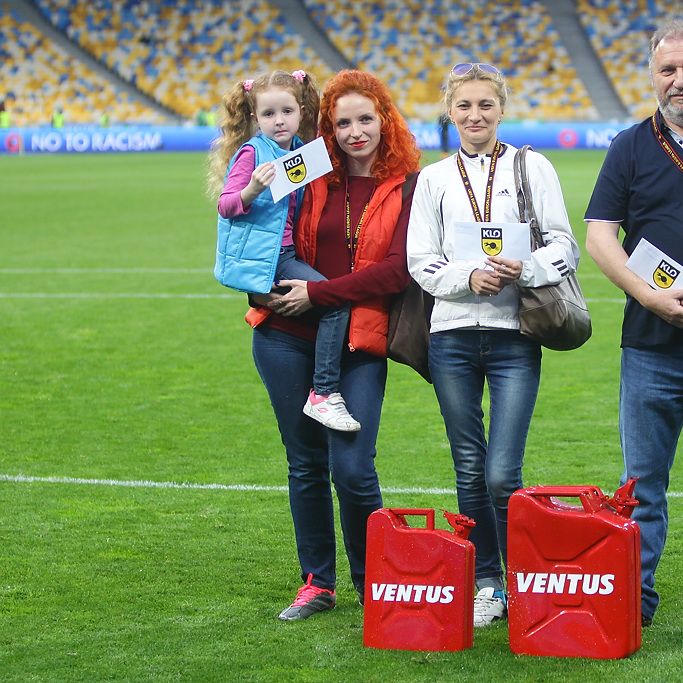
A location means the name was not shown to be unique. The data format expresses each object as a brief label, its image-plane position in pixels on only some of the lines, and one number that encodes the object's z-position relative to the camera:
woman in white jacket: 7.66
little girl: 7.92
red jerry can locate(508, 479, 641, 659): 7.12
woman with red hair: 7.94
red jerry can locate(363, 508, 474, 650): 7.37
